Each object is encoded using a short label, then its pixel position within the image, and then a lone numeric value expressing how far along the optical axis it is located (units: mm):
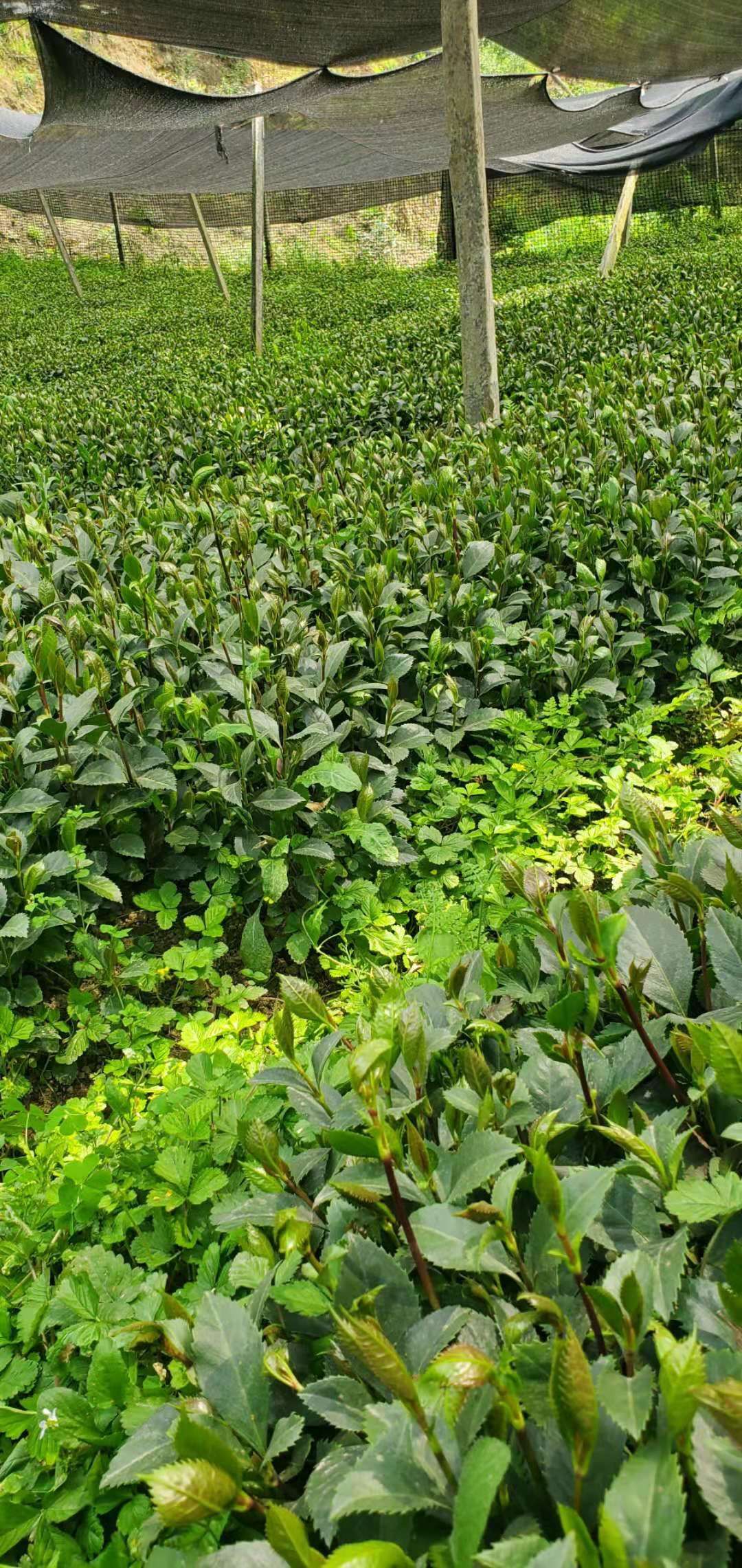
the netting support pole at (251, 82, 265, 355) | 9688
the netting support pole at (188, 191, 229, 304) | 13805
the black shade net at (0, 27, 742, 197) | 8164
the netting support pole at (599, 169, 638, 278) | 11930
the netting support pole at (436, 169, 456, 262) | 19688
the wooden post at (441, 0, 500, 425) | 4914
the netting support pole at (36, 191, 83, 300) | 15234
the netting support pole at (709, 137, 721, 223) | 16500
